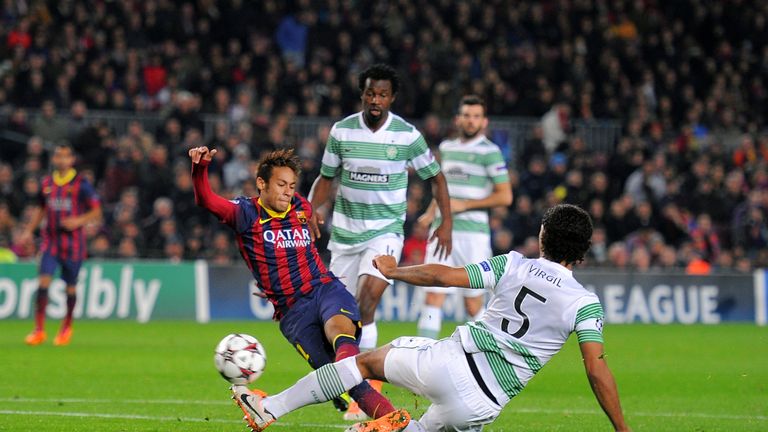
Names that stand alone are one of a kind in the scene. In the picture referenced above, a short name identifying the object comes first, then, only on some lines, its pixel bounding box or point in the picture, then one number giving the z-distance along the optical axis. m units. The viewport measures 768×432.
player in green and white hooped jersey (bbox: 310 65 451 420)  18.59
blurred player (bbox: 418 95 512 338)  23.64
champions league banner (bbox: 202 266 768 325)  37.69
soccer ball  14.13
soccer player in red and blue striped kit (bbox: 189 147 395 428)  15.30
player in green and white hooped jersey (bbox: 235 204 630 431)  12.95
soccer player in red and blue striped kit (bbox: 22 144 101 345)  29.03
